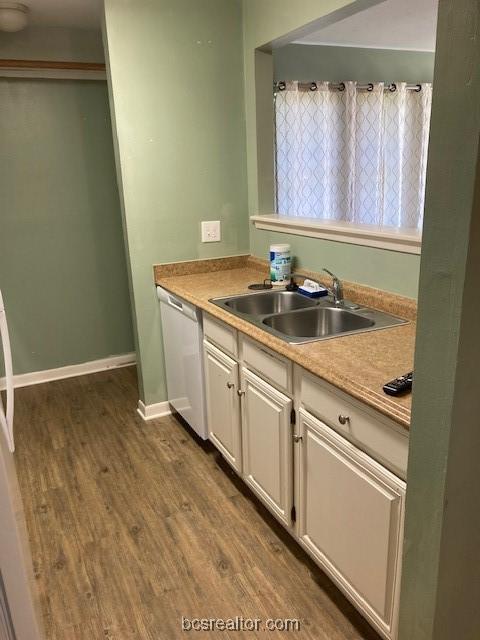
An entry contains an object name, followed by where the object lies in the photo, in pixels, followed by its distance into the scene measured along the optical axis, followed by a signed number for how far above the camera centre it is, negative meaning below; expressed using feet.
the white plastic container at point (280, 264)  8.44 -1.48
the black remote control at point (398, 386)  4.37 -1.84
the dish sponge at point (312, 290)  7.78 -1.77
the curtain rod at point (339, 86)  11.29 +1.91
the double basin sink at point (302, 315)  6.59 -1.96
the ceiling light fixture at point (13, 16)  9.09 +2.92
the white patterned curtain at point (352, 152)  11.66 +0.42
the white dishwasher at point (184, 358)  8.33 -3.12
